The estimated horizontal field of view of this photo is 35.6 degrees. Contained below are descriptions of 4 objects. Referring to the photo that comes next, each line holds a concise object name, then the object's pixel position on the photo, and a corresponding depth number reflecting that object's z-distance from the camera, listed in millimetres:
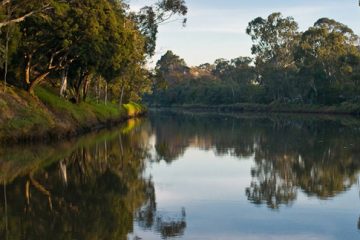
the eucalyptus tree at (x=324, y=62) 101250
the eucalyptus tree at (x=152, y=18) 59188
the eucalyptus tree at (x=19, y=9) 31484
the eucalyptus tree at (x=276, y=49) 119125
